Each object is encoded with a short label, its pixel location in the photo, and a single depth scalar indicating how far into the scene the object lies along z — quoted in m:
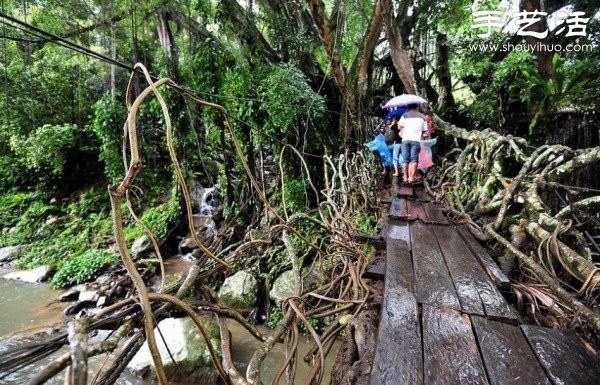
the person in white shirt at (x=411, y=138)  3.97
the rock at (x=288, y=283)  4.16
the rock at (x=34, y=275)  6.59
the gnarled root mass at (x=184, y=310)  0.61
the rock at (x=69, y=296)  5.70
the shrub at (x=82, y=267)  6.25
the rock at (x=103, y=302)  5.23
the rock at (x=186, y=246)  7.12
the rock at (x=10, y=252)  7.62
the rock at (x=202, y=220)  7.58
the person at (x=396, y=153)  4.59
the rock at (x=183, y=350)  3.46
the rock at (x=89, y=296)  5.45
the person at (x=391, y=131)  5.18
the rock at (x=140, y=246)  6.71
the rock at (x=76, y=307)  5.25
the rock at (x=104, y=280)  6.01
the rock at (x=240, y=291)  4.57
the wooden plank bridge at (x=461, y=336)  1.03
